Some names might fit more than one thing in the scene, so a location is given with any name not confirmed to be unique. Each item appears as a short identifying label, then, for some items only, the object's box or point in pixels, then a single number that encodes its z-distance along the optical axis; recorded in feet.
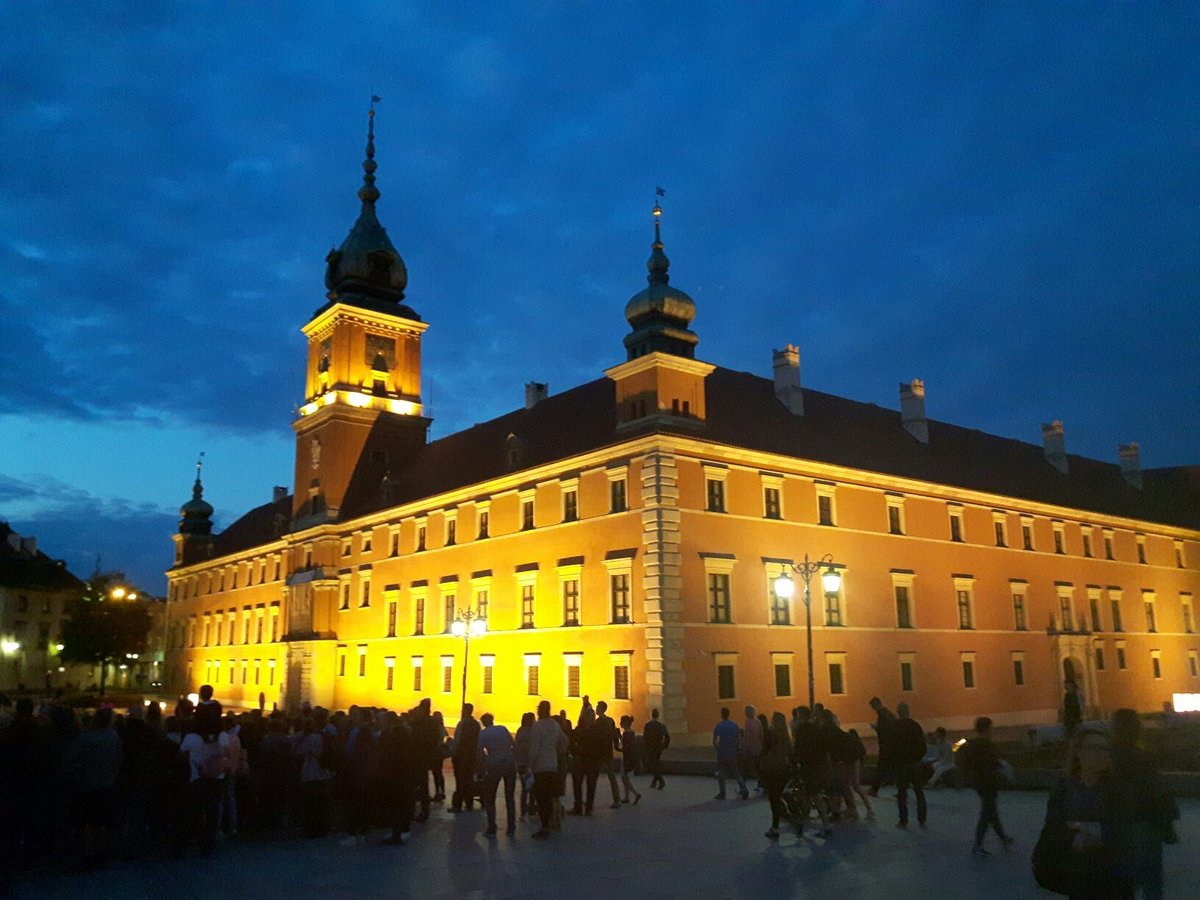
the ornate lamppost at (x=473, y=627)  86.12
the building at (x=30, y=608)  224.53
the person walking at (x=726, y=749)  56.59
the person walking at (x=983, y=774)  36.63
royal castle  102.42
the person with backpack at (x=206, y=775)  39.24
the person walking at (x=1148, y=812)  19.47
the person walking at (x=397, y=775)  41.45
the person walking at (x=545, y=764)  44.52
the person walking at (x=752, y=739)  57.67
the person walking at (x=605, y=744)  50.21
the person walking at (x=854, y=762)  46.32
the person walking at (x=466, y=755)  51.21
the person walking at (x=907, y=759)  43.45
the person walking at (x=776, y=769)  42.50
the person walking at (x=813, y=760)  43.52
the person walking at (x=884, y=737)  44.55
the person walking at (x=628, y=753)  55.47
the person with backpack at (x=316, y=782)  44.37
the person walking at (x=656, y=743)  63.98
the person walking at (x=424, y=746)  45.85
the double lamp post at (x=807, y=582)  75.20
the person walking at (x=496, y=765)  44.60
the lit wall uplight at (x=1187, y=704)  90.48
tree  204.33
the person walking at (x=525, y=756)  48.70
